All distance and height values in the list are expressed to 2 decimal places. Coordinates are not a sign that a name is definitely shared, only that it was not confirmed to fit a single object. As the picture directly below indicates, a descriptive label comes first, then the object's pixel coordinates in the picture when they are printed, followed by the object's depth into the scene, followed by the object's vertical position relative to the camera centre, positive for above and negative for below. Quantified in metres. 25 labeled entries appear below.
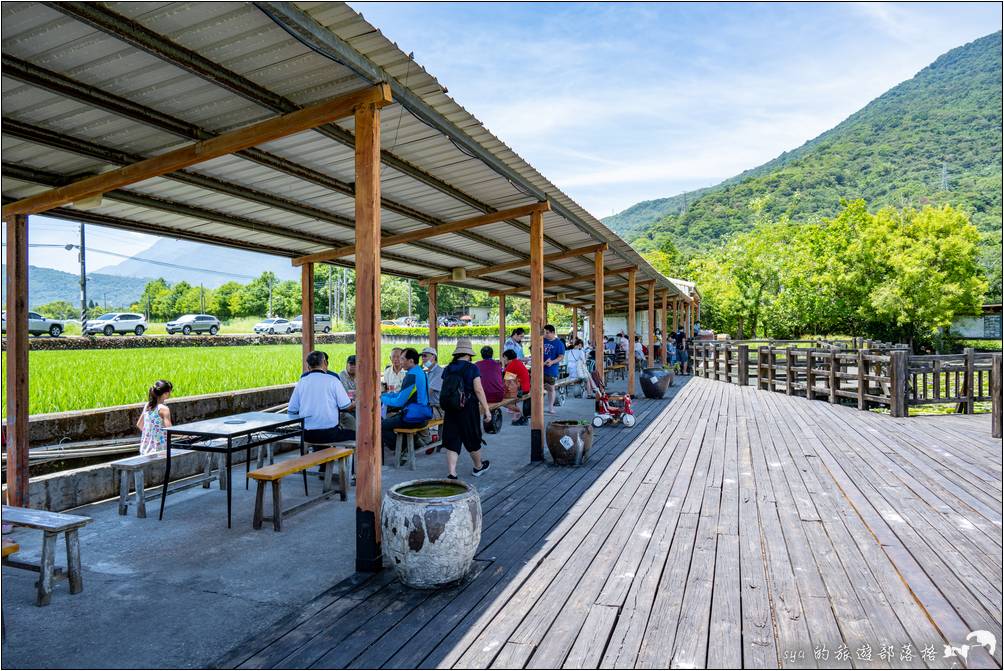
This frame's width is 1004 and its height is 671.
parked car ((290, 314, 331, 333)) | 45.23 +0.56
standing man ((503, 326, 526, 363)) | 9.41 -0.25
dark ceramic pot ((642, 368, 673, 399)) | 12.54 -1.23
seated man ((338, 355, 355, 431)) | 6.86 -0.73
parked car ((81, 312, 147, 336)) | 31.80 +0.41
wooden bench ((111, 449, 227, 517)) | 4.61 -1.15
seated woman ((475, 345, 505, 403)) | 7.46 -0.61
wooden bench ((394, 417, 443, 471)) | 6.19 -1.23
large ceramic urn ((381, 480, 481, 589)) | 3.18 -1.15
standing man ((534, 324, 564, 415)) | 9.45 -0.48
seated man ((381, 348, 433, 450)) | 6.21 -0.77
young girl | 5.21 -0.81
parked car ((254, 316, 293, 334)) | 44.33 +0.25
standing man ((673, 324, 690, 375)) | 20.48 -0.88
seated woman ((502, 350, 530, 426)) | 8.75 -0.74
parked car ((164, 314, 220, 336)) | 38.31 +0.41
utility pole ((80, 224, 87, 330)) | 25.45 +1.66
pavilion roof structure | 2.96 +1.48
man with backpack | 5.27 -0.71
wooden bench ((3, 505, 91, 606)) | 3.10 -1.14
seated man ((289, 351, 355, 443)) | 5.41 -0.71
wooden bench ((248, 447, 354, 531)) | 4.22 -1.08
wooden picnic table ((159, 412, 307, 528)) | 4.41 -0.79
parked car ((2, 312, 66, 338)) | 26.29 +0.32
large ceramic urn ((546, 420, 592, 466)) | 6.21 -1.23
